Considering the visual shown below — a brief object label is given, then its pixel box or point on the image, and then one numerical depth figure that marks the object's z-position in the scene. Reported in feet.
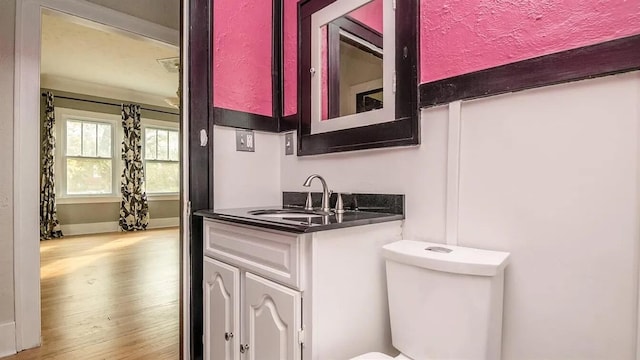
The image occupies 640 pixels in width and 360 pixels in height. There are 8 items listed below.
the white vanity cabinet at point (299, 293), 3.42
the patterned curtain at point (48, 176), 16.08
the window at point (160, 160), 19.94
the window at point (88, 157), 17.21
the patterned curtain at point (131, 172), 18.61
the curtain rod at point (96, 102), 16.75
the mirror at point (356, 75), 4.40
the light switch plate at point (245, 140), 5.80
